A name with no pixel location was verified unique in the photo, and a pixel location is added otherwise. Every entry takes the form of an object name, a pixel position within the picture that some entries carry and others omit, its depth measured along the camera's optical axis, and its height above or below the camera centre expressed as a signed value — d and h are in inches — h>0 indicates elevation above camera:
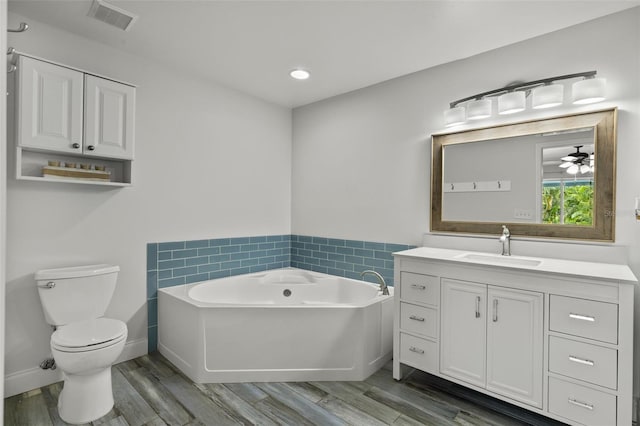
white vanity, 68.5 -26.3
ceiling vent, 82.5 +47.7
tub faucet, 113.9 -24.7
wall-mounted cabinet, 83.4 +21.8
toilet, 78.5 -29.6
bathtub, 97.5 -36.9
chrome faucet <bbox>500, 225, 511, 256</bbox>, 98.0 -8.1
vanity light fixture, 84.9 +30.8
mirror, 86.6 +9.5
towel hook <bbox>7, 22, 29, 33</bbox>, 70.1 +36.7
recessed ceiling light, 118.5 +46.9
